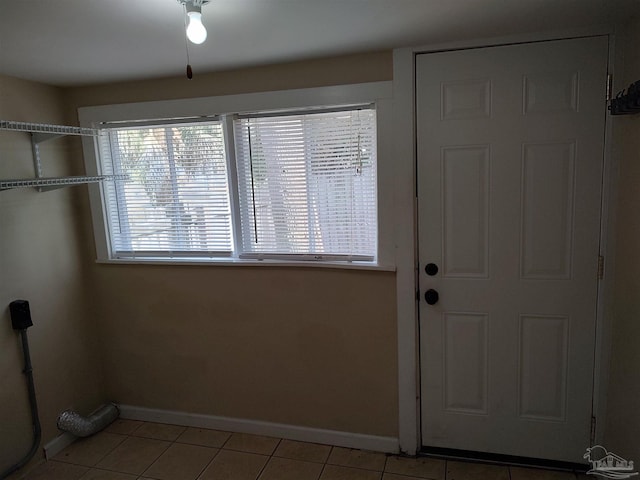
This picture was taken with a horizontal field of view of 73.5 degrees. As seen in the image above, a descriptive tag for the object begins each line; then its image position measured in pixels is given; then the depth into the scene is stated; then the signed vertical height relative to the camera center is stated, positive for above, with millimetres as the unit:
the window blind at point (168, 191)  2510 +56
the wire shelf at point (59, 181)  1966 +126
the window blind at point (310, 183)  2264 +61
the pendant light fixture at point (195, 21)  1360 +571
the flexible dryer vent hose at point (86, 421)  2561 -1351
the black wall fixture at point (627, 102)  1570 +297
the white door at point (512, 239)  1975 -267
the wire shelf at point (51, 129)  1829 +385
